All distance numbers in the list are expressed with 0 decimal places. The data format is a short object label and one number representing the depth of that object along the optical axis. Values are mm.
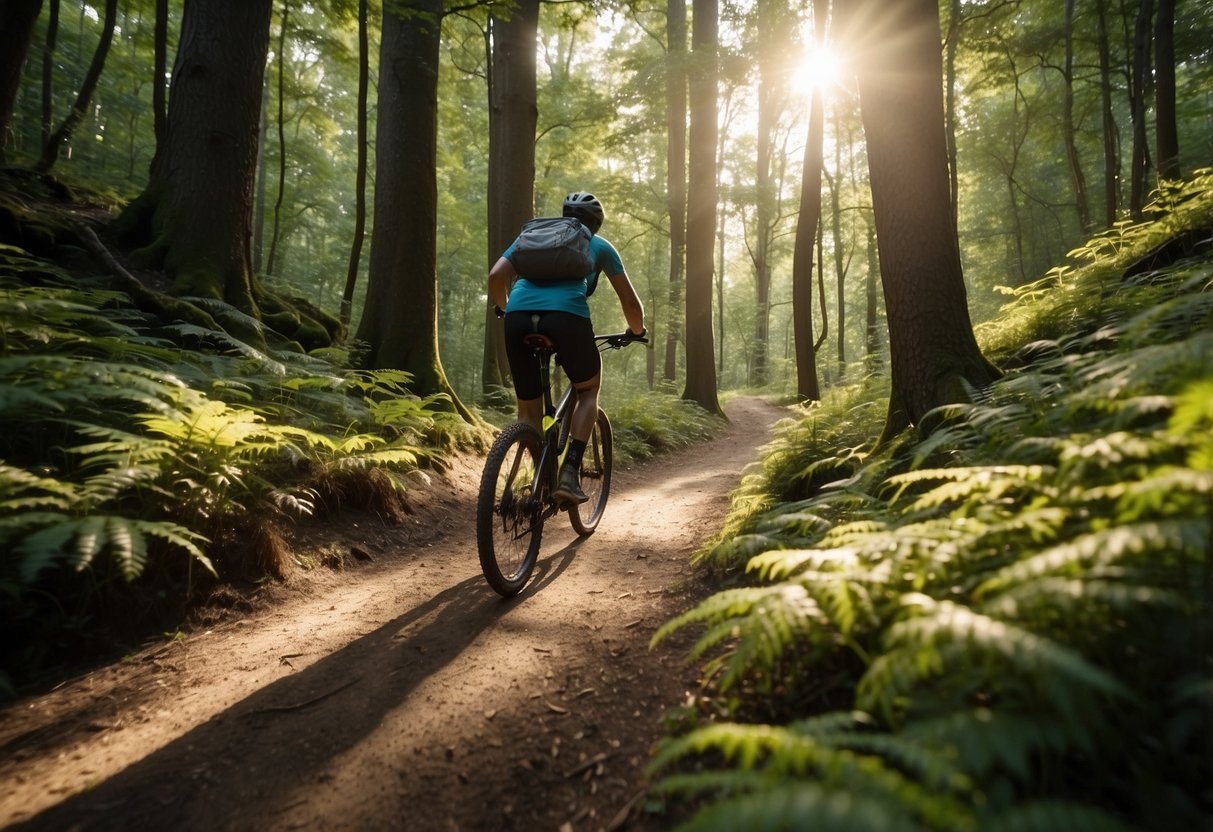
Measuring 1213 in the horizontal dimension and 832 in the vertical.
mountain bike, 2986
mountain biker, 3490
